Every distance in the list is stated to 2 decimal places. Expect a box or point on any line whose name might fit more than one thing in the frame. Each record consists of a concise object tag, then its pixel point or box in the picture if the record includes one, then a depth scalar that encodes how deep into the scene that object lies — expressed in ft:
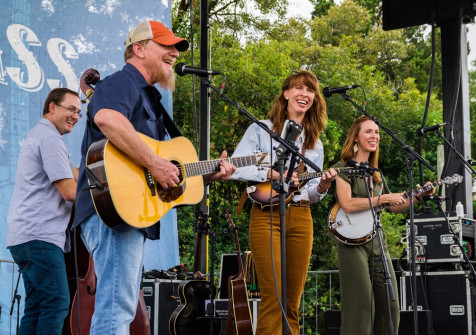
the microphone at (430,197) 16.94
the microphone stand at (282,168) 10.89
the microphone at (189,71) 12.10
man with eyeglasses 12.66
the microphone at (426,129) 17.56
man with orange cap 9.93
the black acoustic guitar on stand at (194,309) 21.22
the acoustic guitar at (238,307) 19.36
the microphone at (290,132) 11.62
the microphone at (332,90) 15.65
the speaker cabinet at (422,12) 23.24
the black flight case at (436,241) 20.25
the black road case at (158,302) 22.53
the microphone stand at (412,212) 14.12
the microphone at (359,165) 14.06
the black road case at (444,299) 19.57
